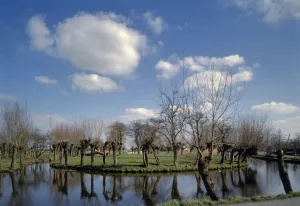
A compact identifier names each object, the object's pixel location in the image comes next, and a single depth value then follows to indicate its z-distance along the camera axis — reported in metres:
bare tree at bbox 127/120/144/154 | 92.39
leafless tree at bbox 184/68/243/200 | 17.44
